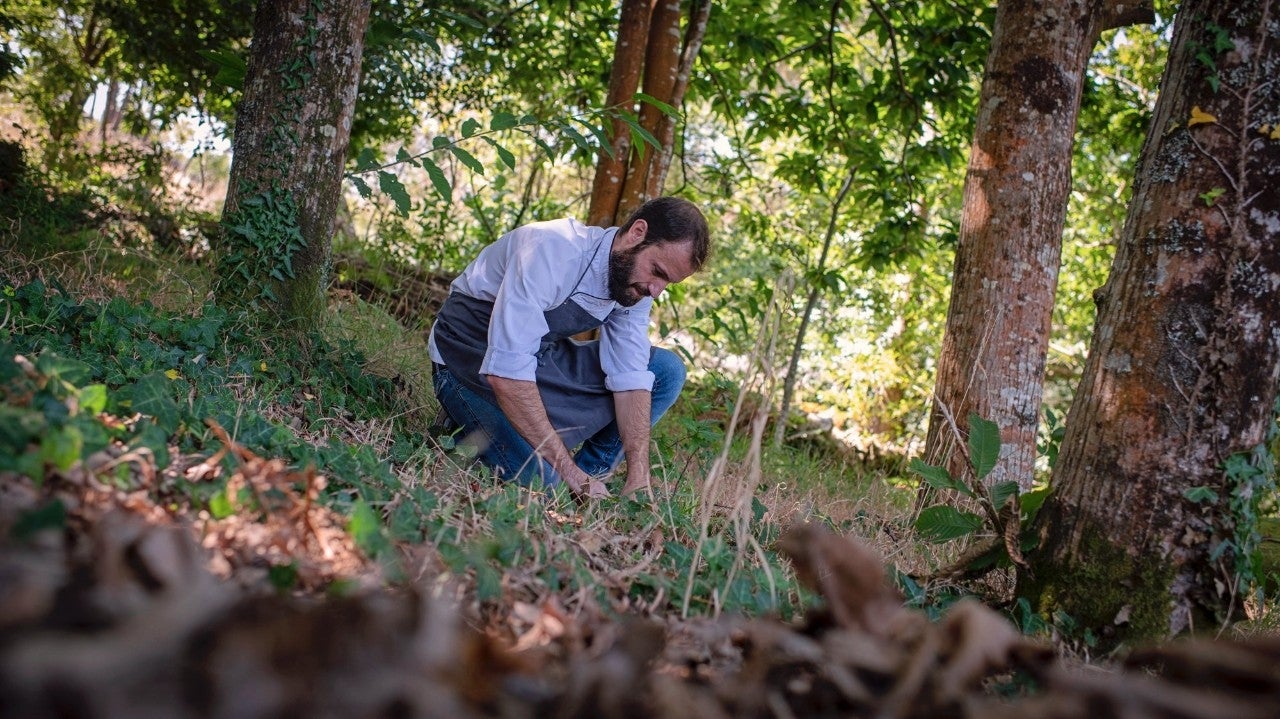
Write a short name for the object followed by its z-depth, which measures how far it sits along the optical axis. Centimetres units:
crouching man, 330
